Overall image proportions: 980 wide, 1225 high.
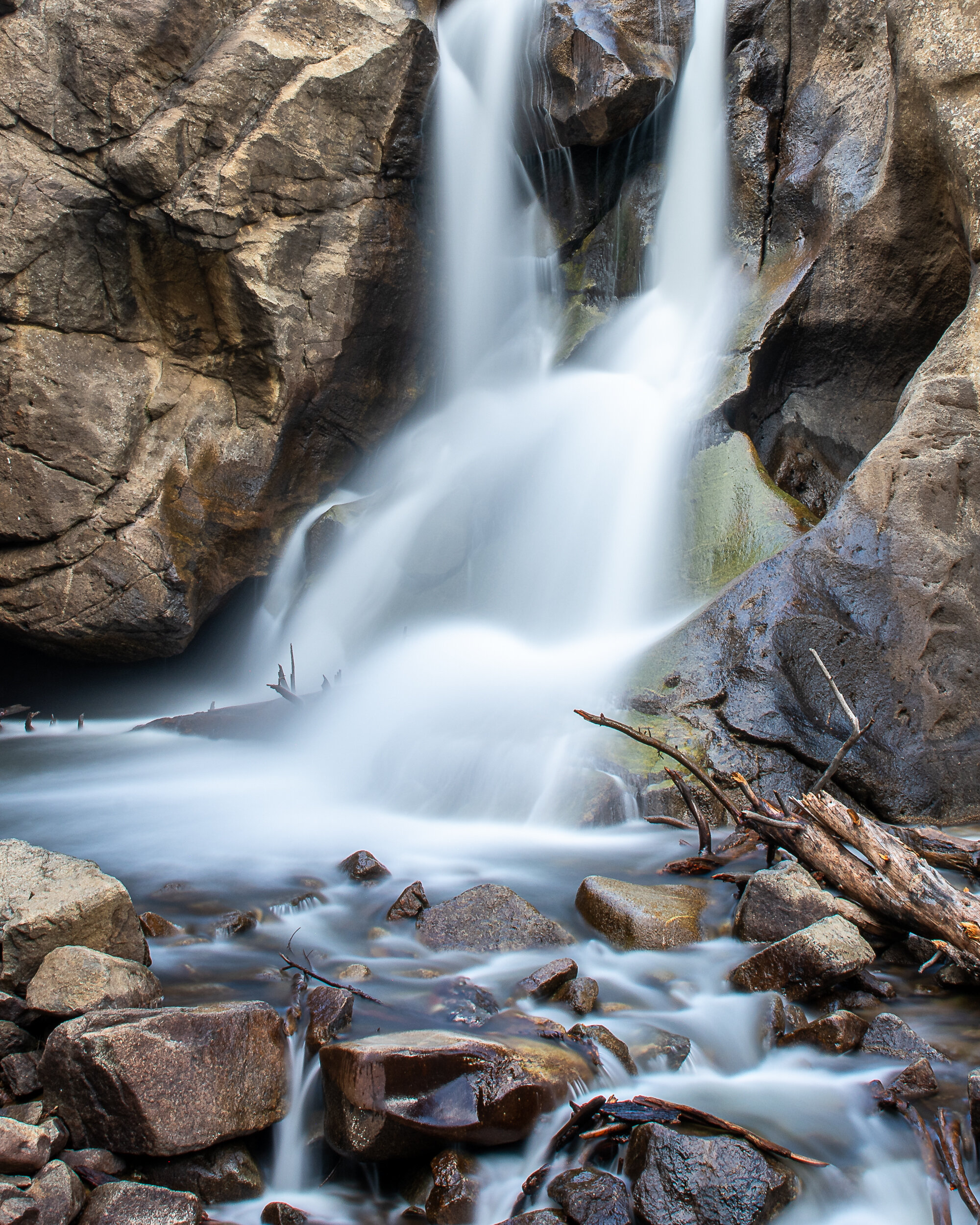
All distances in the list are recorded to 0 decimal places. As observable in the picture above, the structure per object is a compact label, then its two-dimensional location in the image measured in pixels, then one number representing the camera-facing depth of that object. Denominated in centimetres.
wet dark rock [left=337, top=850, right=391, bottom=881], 428
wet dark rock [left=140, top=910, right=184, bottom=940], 358
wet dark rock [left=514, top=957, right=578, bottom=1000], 308
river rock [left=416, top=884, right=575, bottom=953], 354
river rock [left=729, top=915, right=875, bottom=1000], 293
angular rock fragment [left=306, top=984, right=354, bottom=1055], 274
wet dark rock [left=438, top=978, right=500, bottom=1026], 293
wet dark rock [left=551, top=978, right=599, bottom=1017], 301
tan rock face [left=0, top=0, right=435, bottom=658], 801
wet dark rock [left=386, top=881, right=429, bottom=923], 384
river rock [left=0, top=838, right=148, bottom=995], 285
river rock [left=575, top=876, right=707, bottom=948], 350
